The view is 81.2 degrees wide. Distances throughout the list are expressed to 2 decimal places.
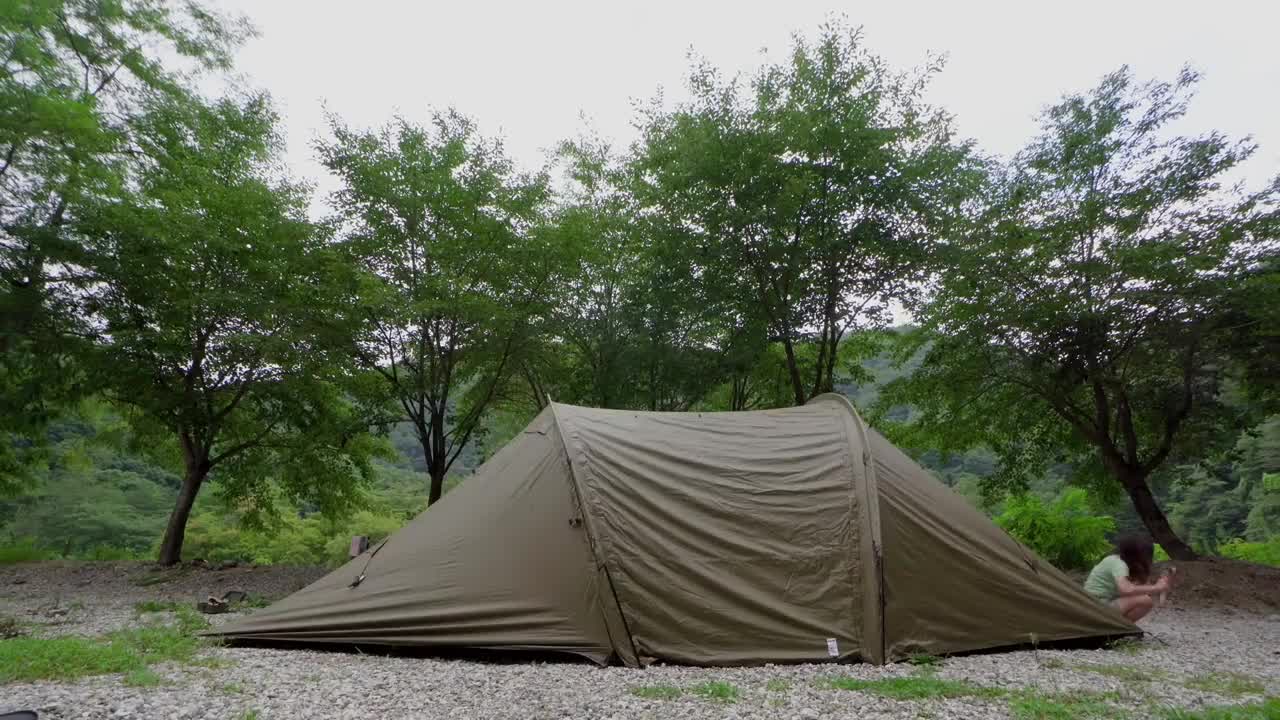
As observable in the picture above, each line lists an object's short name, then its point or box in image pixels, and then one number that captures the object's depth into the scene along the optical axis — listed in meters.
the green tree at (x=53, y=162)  9.09
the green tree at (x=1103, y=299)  9.84
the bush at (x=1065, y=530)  12.59
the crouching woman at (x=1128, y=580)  6.50
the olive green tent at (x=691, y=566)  5.45
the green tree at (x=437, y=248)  11.12
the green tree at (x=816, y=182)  11.52
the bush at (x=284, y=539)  19.38
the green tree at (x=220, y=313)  10.40
